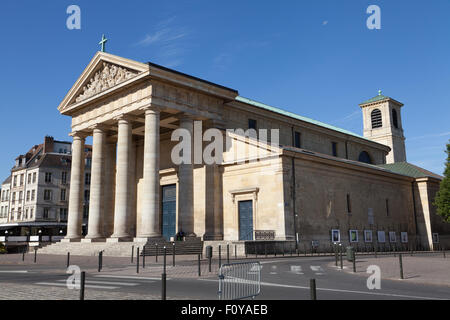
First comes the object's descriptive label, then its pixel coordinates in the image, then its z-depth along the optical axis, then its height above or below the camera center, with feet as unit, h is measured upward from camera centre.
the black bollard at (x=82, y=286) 30.66 -2.81
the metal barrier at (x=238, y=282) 33.76 -3.11
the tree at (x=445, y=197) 152.25 +14.14
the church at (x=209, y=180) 120.67 +18.82
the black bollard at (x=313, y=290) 23.77 -2.57
